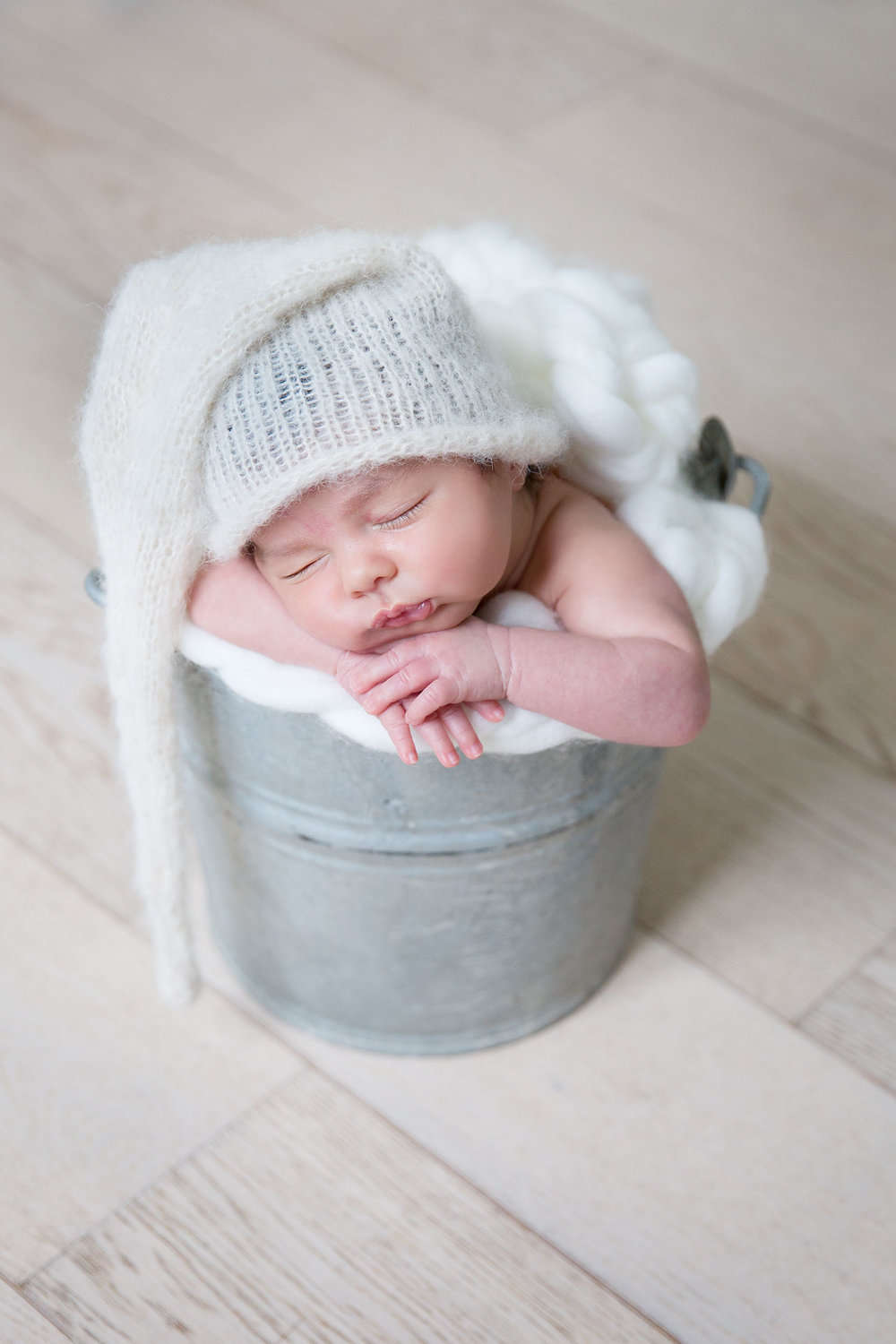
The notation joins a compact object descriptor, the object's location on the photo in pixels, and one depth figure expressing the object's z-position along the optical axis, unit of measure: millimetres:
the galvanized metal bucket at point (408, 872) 804
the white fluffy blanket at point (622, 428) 802
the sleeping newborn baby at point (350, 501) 693
